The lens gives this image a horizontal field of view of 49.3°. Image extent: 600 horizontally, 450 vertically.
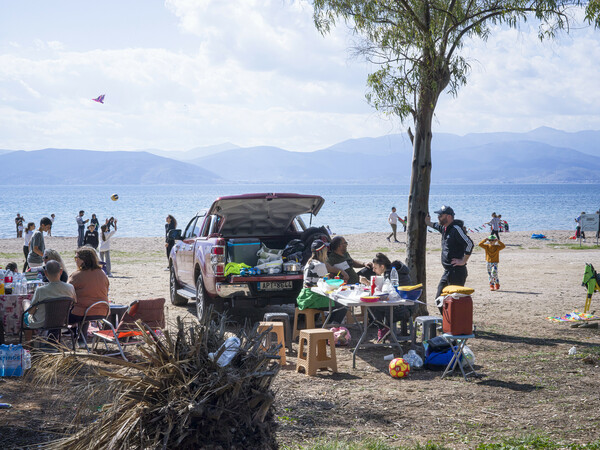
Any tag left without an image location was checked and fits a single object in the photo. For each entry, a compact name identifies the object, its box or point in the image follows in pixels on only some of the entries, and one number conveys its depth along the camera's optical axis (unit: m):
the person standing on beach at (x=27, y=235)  15.26
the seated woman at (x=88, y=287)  7.99
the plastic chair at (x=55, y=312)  7.40
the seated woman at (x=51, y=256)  8.71
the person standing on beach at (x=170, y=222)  18.17
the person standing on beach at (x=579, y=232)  27.83
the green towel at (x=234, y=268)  9.71
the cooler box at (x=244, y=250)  10.54
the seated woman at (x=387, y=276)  8.58
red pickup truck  9.66
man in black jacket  9.12
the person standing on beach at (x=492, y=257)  13.83
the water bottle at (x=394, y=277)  8.46
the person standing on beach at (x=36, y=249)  12.03
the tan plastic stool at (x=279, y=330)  7.93
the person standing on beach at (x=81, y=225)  26.31
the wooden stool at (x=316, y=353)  7.32
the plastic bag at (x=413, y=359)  7.47
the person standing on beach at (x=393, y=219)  31.20
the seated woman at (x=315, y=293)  8.92
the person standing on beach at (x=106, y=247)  17.67
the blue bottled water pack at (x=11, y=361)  6.89
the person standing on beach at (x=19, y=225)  37.14
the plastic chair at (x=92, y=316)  7.70
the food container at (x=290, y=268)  9.94
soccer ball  7.12
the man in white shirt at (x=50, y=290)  7.57
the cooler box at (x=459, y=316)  7.00
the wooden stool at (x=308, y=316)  8.94
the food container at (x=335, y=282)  8.60
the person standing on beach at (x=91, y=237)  17.75
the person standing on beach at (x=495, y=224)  28.09
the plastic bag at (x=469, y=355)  7.32
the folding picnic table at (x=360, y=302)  7.56
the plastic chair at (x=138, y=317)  7.43
